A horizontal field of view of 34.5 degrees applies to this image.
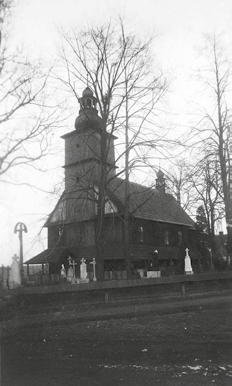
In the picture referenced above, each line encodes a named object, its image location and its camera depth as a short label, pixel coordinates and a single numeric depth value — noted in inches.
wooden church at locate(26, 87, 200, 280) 1192.2
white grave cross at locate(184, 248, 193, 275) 1073.5
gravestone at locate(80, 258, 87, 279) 1113.4
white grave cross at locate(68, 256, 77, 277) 1179.9
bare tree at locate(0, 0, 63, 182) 421.1
